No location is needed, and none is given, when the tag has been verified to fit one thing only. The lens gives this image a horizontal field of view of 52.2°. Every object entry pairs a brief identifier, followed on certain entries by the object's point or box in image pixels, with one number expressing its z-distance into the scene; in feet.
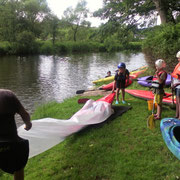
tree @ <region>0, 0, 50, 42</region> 109.40
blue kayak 9.78
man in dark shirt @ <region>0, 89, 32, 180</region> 7.09
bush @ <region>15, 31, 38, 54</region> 109.19
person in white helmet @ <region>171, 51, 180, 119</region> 13.14
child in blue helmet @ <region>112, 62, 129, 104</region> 18.95
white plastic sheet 11.48
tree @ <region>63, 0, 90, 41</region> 176.55
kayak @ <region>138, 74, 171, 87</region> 24.74
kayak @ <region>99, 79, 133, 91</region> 29.46
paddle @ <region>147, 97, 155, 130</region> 12.57
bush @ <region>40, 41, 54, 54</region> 122.62
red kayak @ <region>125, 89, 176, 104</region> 17.87
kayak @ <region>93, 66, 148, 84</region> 34.42
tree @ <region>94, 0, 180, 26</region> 28.17
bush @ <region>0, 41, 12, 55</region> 102.47
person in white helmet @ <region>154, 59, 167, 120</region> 13.38
